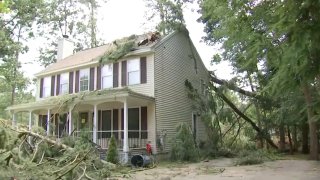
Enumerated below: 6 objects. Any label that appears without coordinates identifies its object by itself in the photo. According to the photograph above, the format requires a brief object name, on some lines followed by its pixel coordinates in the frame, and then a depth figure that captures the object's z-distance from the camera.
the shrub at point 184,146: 15.09
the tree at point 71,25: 32.16
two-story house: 16.33
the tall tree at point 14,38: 25.39
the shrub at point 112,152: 13.11
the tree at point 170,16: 20.47
